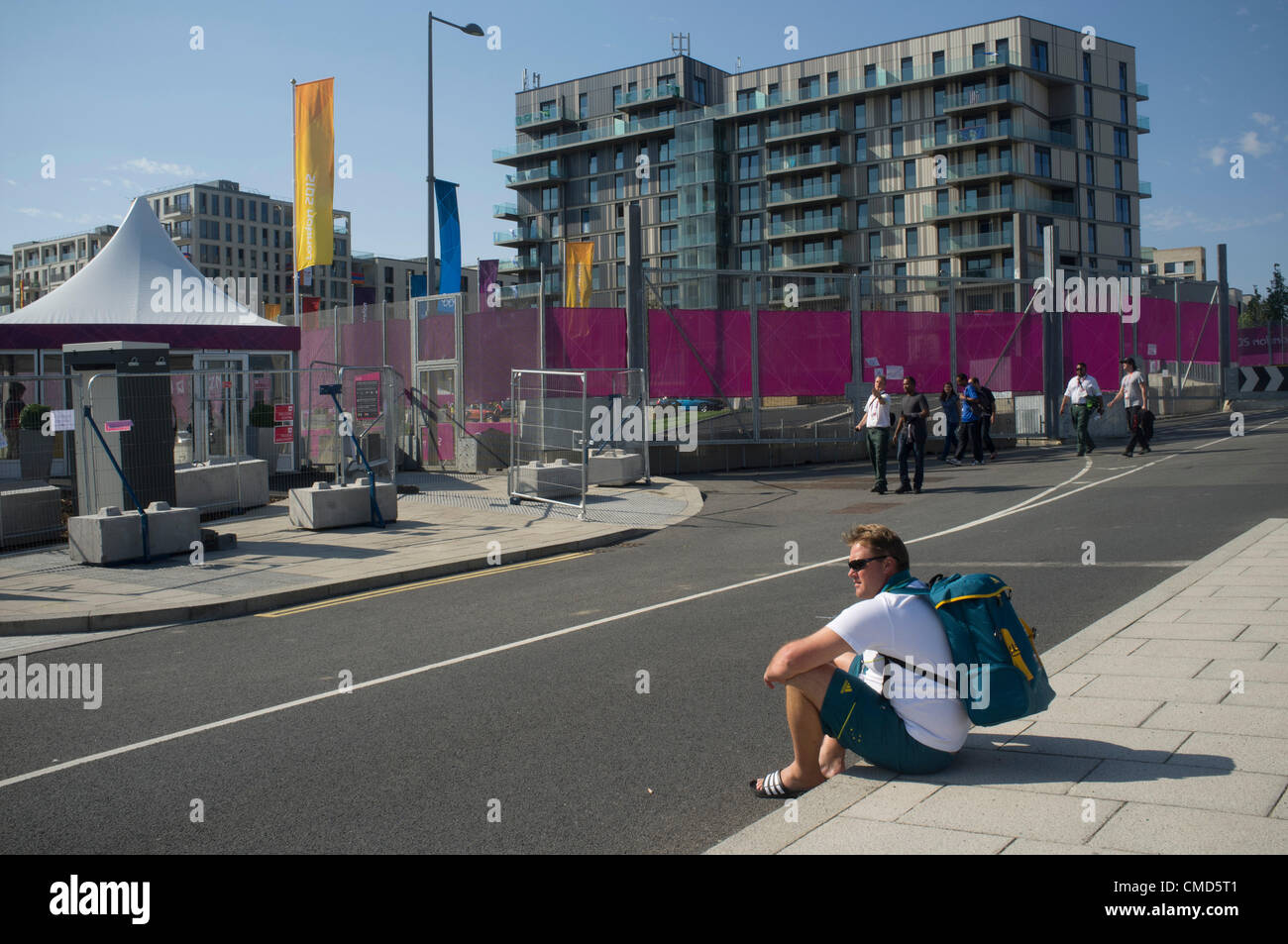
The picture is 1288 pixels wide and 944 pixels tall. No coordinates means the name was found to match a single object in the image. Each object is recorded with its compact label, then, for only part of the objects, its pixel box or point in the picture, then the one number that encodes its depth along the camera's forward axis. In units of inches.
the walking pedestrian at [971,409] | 938.5
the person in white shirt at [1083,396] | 860.6
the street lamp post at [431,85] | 1126.4
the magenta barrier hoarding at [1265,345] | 2004.2
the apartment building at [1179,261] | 5160.4
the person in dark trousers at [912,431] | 705.6
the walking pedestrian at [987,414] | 964.6
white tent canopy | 853.8
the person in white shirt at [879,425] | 701.1
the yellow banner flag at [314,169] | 969.5
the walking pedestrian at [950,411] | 952.3
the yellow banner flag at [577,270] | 1330.0
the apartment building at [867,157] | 2974.9
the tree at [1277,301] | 3547.2
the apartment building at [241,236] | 4751.5
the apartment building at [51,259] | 4852.4
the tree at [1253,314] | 3545.5
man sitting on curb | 177.9
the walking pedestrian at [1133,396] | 852.0
